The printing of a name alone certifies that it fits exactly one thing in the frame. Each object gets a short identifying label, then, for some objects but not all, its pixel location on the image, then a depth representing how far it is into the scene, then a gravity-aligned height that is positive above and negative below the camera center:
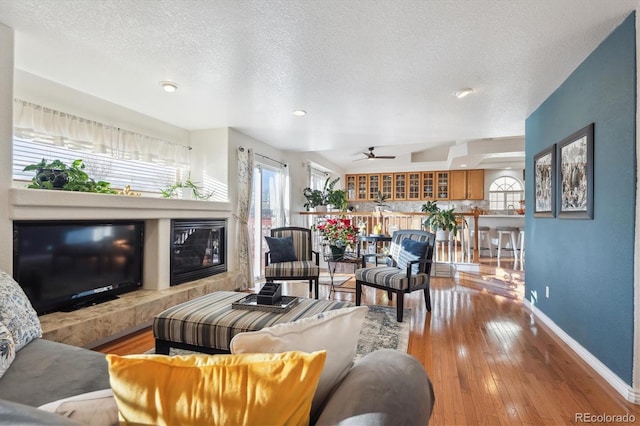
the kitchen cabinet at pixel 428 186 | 9.05 +0.85
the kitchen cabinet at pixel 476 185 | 8.59 +0.84
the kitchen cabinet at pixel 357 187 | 9.77 +0.85
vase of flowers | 4.16 -0.28
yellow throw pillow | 0.64 -0.39
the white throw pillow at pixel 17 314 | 1.49 -0.53
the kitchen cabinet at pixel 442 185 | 8.95 +0.86
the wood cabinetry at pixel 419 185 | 8.68 +0.87
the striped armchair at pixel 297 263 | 3.90 -0.68
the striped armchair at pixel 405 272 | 3.18 -0.65
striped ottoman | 1.88 -0.70
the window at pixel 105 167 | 2.68 +0.49
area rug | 2.55 -1.11
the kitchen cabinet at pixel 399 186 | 9.41 +0.86
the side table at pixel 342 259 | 4.18 -0.63
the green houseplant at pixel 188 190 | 3.99 +0.29
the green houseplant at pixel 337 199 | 6.88 +0.33
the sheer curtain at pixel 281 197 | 5.71 +0.29
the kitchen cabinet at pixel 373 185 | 9.64 +0.91
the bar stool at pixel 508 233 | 6.29 -0.38
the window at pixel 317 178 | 7.49 +0.91
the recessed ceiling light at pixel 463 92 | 2.99 +1.22
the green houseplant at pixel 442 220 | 5.21 -0.10
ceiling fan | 6.21 +1.19
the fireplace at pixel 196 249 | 3.64 -0.48
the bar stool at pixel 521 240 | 5.92 -0.51
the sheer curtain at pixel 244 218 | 4.60 -0.09
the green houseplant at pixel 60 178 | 2.45 +0.27
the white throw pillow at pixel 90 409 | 0.73 -0.49
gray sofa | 0.70 -0.50
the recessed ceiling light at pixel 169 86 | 2.88 +1.21
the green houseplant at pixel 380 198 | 8.48 +0.45
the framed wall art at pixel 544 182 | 3.05 +0.35
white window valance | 2.64 +0.77
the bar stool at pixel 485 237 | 7.01 -0.54
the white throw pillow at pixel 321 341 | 0.84 -0.37
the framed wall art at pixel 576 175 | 2.37 +0.35
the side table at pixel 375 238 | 5.43 -0.44
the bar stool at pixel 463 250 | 5.50 -0.65
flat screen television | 2.33 -0.44
